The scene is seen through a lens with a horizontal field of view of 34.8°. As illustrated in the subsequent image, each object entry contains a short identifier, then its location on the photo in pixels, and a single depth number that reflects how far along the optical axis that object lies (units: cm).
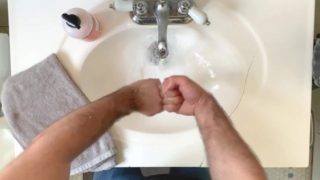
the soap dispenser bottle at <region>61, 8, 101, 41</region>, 104
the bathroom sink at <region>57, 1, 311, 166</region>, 110
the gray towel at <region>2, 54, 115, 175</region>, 109
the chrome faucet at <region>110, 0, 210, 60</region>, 103
